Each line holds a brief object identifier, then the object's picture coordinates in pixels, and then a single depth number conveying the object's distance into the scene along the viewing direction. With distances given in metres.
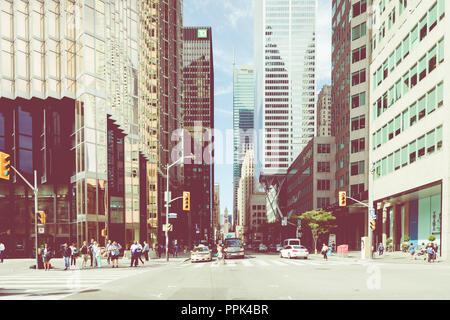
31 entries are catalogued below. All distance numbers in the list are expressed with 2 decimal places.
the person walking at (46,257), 28.48
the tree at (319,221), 66.42
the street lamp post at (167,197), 43.47
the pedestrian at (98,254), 30.06
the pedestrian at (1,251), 37.01
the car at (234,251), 41.94
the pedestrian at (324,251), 39.56
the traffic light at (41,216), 28.54
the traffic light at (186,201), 41.91
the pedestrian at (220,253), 32.13
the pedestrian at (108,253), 32.11
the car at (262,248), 80.51
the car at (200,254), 38.31
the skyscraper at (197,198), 169.93
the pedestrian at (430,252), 32.91
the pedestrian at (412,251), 38.22
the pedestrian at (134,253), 30.69
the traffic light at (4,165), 20.58
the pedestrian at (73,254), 31.64
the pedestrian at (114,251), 30.86
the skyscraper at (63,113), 46.78
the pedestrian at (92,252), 31.14
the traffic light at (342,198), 42.83
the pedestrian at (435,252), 33.61
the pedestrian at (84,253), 30.22
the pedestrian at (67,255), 28.18
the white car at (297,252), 42.15
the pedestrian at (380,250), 46.03
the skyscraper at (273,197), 159.00
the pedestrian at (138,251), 32.19
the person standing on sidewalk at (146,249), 38.41
